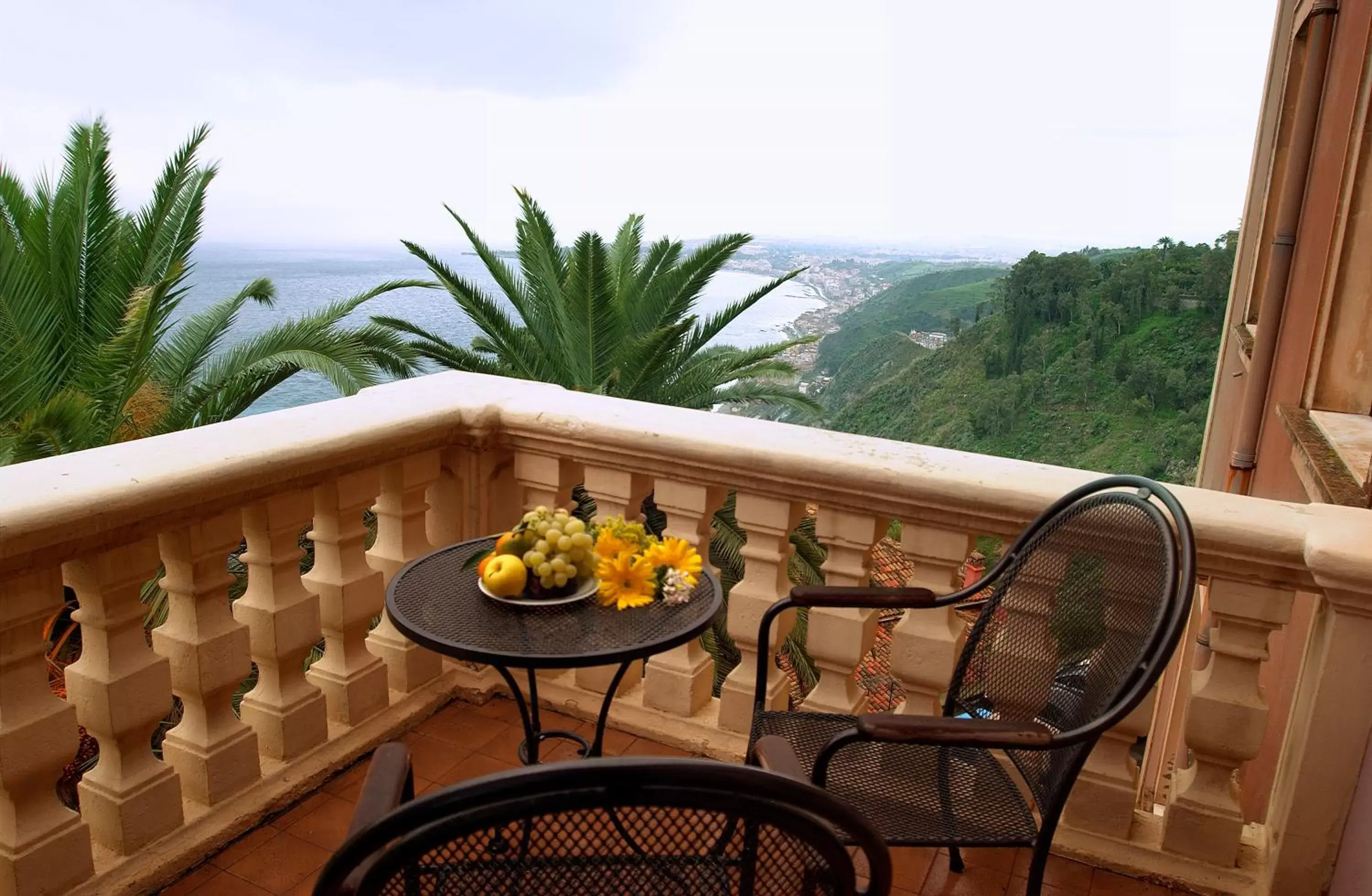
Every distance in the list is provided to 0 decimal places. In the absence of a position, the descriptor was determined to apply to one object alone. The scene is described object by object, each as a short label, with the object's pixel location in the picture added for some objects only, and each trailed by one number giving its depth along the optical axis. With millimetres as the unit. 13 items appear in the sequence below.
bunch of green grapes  1736
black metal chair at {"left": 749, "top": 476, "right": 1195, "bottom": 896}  1400
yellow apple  1731
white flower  1803
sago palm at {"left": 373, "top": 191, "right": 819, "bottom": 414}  8070
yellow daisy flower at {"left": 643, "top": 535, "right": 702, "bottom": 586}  1808
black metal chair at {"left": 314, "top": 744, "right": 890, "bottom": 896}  792
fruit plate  1750
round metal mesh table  1595
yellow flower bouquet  1762
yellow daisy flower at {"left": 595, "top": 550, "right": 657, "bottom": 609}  1760
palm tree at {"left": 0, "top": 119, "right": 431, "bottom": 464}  6438
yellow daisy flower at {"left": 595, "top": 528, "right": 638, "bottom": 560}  1789
